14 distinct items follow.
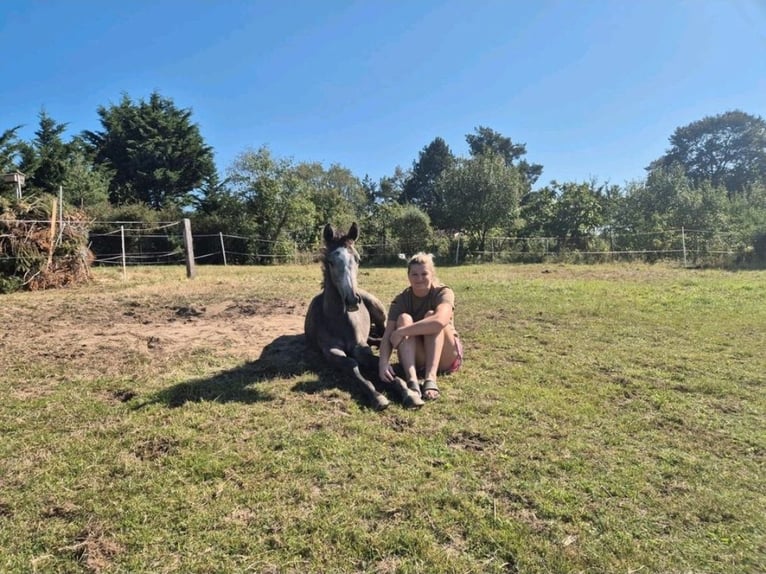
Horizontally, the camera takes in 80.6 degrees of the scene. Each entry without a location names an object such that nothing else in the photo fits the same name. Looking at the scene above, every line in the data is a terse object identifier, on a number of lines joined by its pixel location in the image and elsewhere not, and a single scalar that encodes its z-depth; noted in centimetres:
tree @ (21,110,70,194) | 2541
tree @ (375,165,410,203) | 5428
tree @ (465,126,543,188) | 5178
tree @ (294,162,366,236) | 2862
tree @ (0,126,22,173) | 2352
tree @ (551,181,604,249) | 2402
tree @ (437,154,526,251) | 2480
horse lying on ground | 398
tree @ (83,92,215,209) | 3244
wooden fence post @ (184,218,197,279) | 1399
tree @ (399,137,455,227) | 5125
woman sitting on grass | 403
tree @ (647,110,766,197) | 4831
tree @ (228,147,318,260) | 2612
